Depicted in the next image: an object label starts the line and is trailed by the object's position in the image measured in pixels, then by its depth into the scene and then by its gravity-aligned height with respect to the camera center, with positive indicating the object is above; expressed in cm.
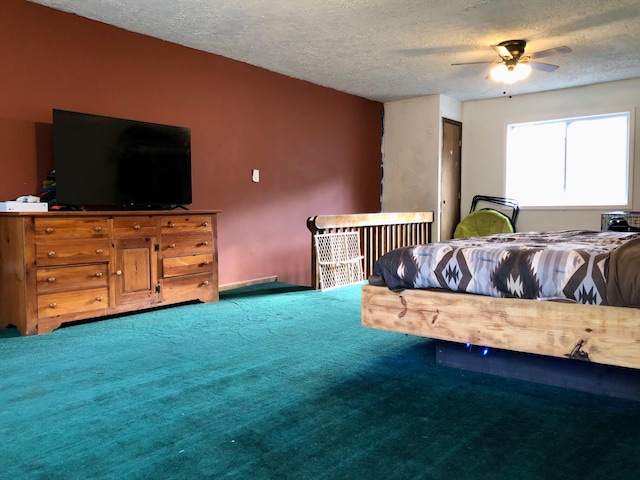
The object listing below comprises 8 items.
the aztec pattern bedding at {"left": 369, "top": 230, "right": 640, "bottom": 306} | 197 -26
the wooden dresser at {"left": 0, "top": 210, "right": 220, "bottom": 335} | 328 -38
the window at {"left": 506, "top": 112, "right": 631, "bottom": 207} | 610 +64
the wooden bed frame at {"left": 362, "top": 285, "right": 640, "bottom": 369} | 194 -50
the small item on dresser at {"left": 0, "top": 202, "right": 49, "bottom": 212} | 327 +4
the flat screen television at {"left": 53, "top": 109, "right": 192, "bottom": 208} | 363 +40
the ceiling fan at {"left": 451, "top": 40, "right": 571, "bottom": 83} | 446 +135
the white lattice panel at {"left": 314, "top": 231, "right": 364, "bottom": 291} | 507 -51
